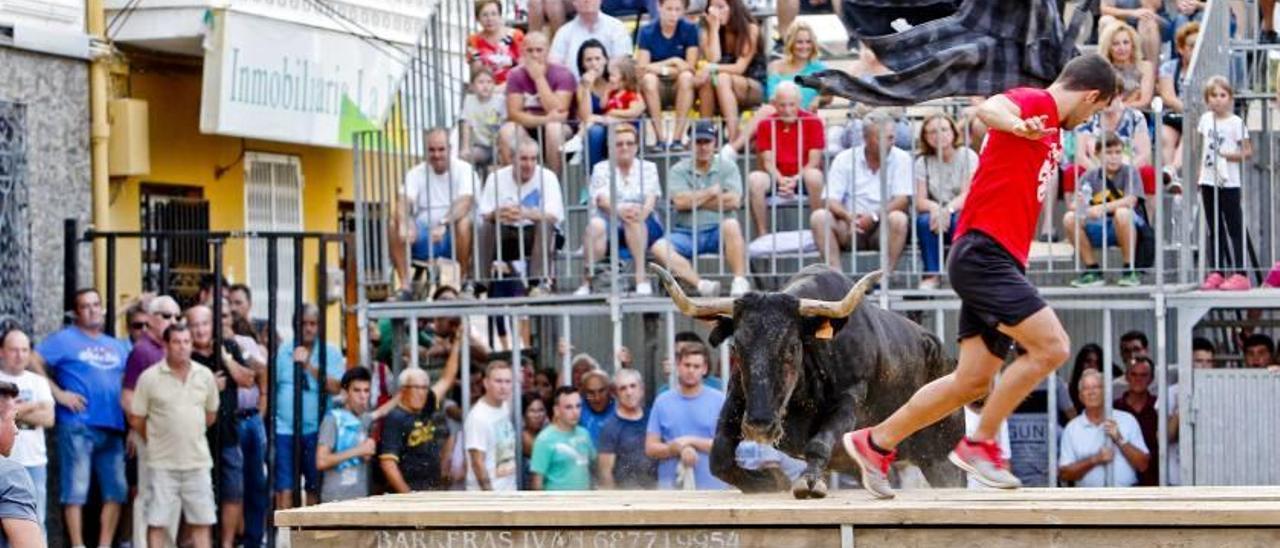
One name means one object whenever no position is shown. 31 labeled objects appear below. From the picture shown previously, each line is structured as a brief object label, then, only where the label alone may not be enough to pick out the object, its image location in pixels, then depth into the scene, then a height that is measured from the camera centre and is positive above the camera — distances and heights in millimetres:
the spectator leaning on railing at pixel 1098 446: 17062 -1240
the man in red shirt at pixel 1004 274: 10938 -131
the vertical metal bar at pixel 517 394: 18109 -939
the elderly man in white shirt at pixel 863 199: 17422 +257
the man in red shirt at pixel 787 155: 17719 +546
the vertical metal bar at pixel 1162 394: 16984 -938
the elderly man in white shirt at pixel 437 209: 18469 +241
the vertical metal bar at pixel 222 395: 18812 -948
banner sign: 22938 +1407
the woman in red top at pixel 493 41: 20656 +1489
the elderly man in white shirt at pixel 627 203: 17828 +256
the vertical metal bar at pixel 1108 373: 17094 -804
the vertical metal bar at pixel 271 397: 18797 -979
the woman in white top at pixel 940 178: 17328 +380
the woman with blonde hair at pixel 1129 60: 17562 +1095
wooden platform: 9961 -1003
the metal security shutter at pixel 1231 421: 16891 -1088
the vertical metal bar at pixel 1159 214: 16859 +141
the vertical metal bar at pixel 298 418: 18938 -1121
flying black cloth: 15852 +1033
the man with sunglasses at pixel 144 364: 18359 -736
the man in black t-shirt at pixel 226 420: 18938 -1133
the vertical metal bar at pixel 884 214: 17266 +161
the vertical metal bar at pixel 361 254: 18953 -44
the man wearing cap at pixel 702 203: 17812 +252
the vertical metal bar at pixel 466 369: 18406 -790
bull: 11750 -553
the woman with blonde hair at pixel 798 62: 18969 +1202
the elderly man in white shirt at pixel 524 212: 18203 +211
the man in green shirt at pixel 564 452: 17578 -1274
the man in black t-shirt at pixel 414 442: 18058 -1232
